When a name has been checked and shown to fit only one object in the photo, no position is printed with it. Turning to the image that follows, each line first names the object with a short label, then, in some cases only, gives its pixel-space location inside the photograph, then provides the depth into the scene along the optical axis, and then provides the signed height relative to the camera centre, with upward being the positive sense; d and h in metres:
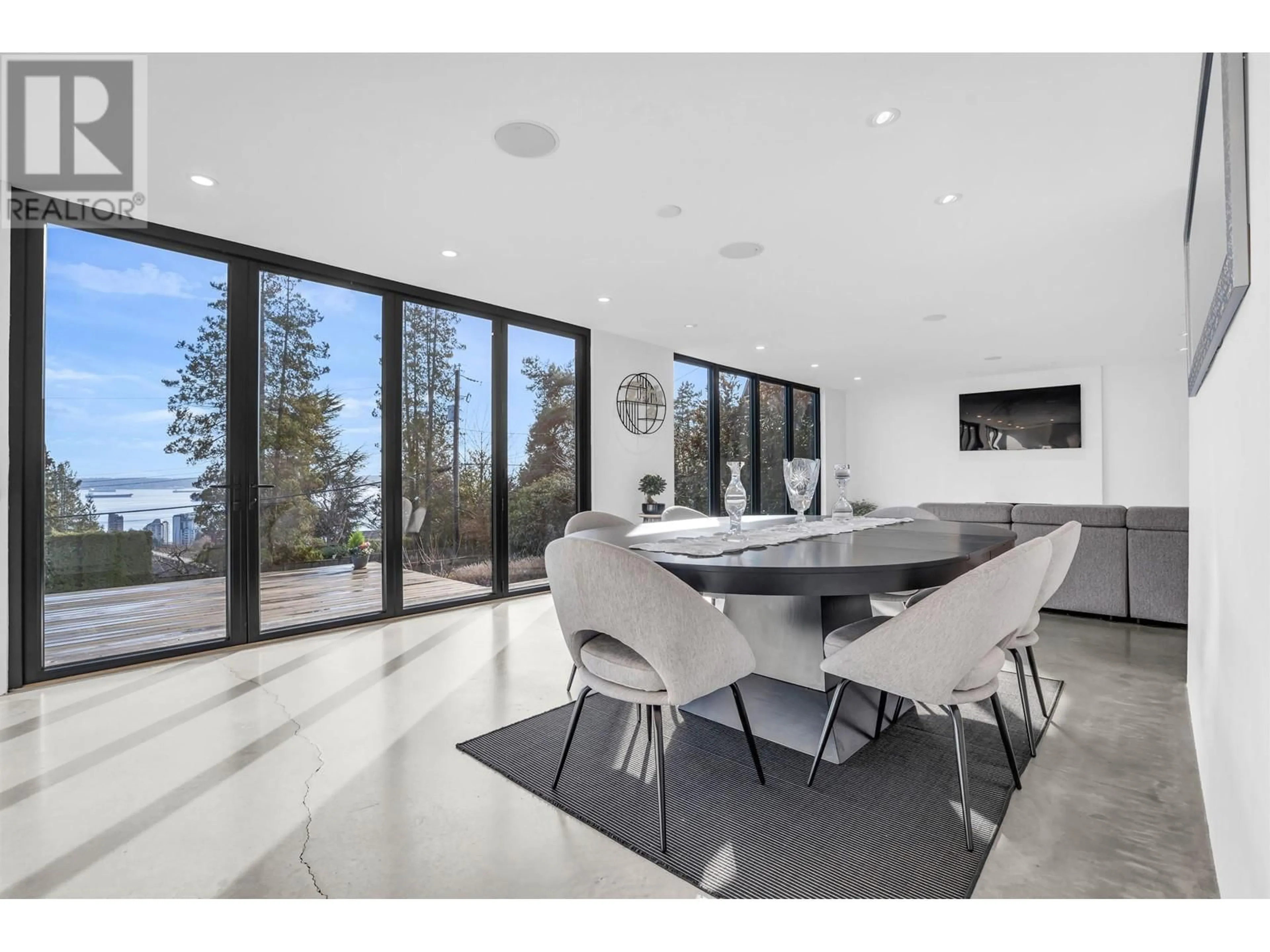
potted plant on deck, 3.80 -0.43
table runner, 1.87 -0.21
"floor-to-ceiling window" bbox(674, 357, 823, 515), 6.43 +0.61
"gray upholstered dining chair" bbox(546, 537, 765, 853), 1.45 -0.38
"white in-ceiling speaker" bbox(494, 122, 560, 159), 2.20 +1.34
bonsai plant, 5.46 -0.05
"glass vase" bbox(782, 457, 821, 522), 2.46 +0.00
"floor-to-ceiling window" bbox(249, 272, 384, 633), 3.49 +0.18
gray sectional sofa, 3.51 -0.51
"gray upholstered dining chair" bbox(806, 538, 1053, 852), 1.47 -0.43
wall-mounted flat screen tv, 7.38 +0.78
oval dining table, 1.52 -0.29
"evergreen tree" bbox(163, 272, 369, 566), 3.25 +0.32
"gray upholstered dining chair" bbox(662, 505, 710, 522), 3.38 -0.19
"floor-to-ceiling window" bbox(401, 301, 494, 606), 4.11 +0.21
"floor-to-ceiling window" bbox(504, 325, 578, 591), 4.75 +0.31
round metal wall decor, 5.55 +0.76
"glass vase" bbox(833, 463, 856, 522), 2.94 -0.11
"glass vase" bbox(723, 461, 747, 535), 2.32 -0.09
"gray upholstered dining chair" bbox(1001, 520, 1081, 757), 1.95 -0.36
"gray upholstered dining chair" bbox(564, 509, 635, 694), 3.00 -0.21
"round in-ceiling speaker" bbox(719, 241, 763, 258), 3.38 +1.37
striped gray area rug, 1.40 -0.94
